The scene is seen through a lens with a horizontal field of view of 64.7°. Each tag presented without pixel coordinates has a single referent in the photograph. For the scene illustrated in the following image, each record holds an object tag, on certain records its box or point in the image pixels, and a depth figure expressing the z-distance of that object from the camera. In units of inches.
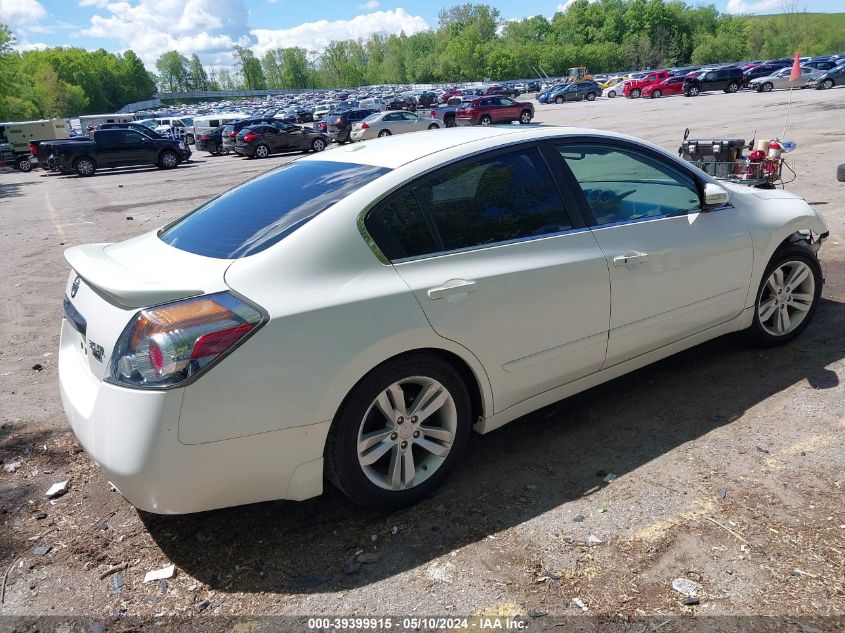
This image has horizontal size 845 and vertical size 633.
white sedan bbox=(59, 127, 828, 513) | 101.8
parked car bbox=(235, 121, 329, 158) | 1101.7
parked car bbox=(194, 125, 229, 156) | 1283.2
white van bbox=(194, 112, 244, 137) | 1667.3
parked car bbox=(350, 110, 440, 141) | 1144.8
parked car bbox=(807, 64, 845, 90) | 1628.9
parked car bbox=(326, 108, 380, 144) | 1248.2
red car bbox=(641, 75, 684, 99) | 2081.7
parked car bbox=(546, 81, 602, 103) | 2306.8
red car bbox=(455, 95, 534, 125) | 1386.6
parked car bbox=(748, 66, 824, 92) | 1732.3
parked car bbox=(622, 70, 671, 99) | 2160.8
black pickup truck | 1053.8
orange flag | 361.9
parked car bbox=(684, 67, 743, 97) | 1955.0
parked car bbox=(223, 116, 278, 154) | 1186.0
